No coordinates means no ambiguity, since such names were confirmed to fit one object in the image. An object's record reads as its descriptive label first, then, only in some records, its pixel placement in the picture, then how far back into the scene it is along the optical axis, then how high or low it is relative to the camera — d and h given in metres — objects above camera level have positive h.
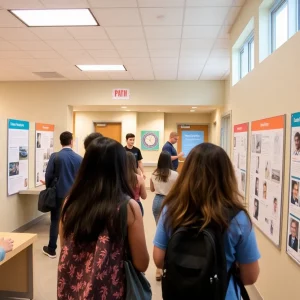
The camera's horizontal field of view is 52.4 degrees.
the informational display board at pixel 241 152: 3.28 -0.08
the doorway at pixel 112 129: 9.38 +0.39
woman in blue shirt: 1.18 -0.25
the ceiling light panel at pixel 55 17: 3.46 +1.47
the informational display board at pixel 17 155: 4.43 -0.24
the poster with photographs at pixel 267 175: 2.29 -0.25
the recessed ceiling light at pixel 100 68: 5.86 +1.45
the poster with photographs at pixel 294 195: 1.92 -0.32
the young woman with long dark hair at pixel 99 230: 1.23 -0.36
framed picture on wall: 9.54 +0.11
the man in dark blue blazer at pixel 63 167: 3.77 -0.33
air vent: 6.41 +1.41
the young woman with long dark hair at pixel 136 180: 2.72 -0.35
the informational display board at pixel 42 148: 5.29 -0.14
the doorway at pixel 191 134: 9.98 +0.33
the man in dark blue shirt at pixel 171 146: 5.64 -0.05
